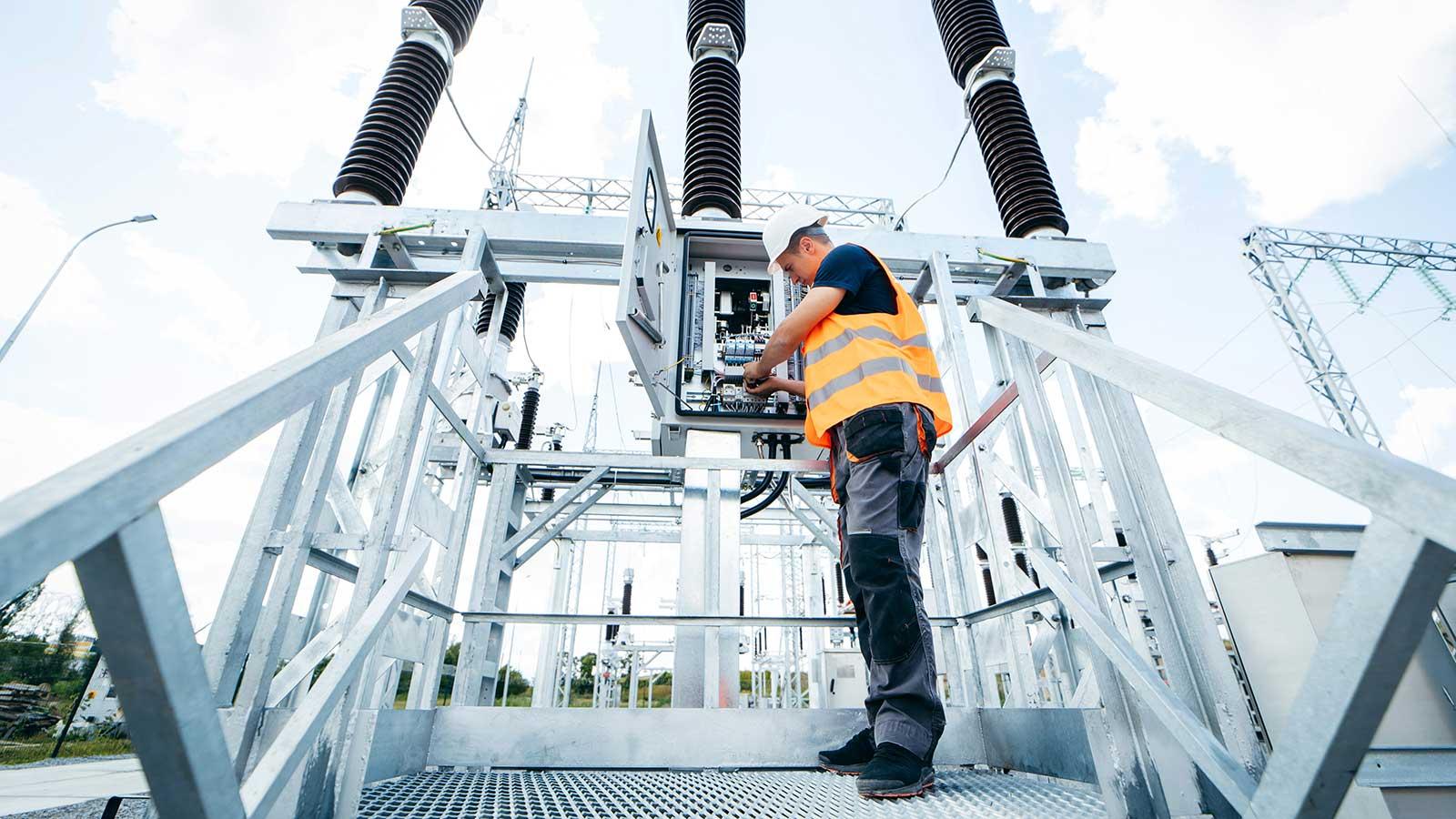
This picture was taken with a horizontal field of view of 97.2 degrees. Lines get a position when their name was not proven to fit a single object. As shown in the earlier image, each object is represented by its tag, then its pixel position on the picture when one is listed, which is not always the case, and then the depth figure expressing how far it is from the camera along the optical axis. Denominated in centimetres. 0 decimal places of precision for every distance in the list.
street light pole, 1116
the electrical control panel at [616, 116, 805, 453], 380
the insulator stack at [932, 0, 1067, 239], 422
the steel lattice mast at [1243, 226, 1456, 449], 1488
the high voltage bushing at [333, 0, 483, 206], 402
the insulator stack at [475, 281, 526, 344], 1016
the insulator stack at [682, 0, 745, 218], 478
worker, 207
